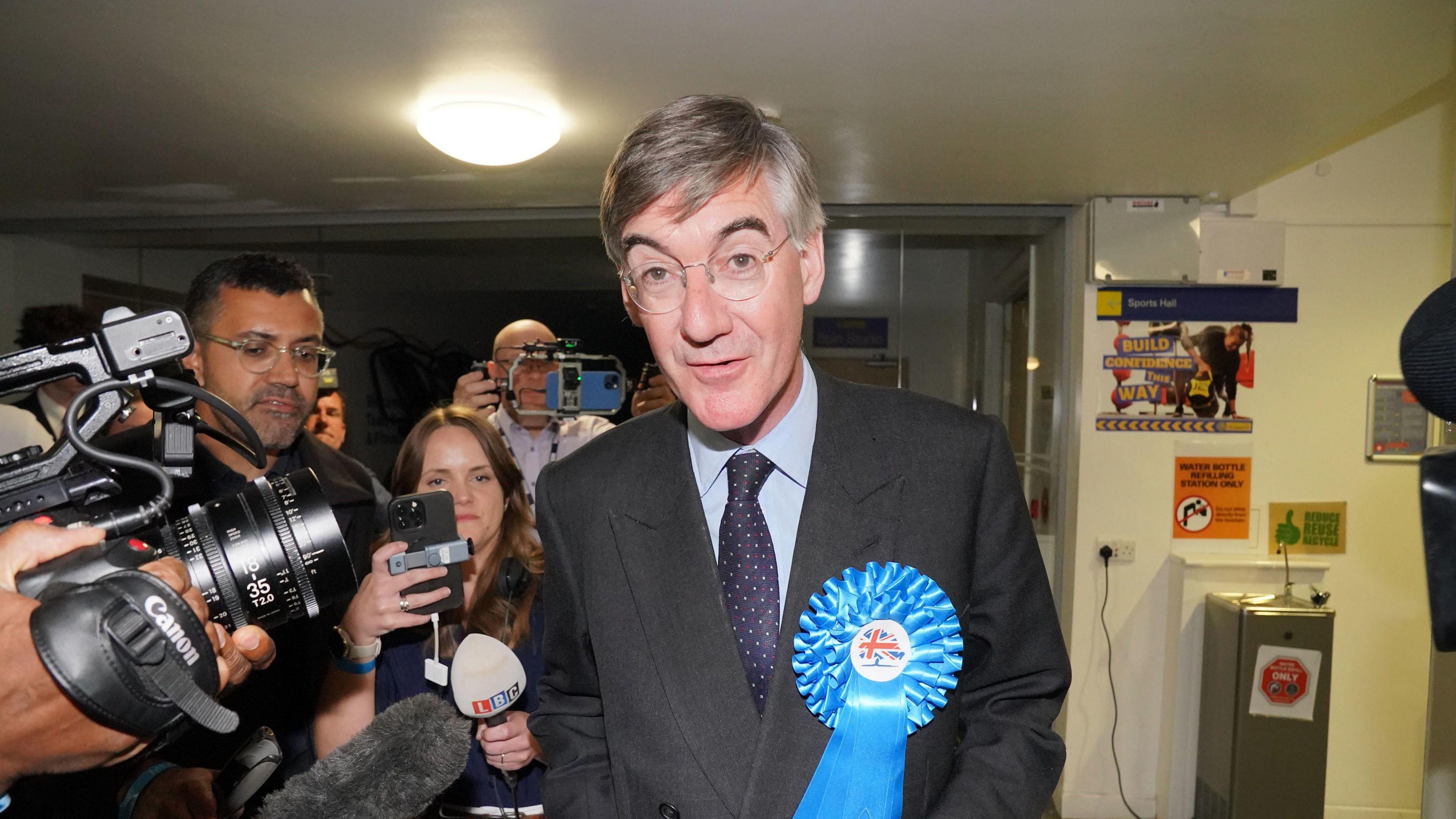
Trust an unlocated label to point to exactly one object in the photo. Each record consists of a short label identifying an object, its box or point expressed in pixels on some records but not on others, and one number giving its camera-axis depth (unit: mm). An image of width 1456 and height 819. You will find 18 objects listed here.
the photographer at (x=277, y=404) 1661
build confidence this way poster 3693
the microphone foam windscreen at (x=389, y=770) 1066
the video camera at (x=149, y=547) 708
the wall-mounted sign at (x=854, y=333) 4180
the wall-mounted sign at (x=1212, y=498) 3697
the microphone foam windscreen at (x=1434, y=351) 655
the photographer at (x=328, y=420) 3666
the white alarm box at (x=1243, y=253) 3598
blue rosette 975
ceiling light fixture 2590
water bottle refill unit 3279
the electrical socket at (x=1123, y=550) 3750
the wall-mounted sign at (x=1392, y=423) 3627
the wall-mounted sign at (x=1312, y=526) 3648
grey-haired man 989
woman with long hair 1585
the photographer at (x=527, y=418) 2719
